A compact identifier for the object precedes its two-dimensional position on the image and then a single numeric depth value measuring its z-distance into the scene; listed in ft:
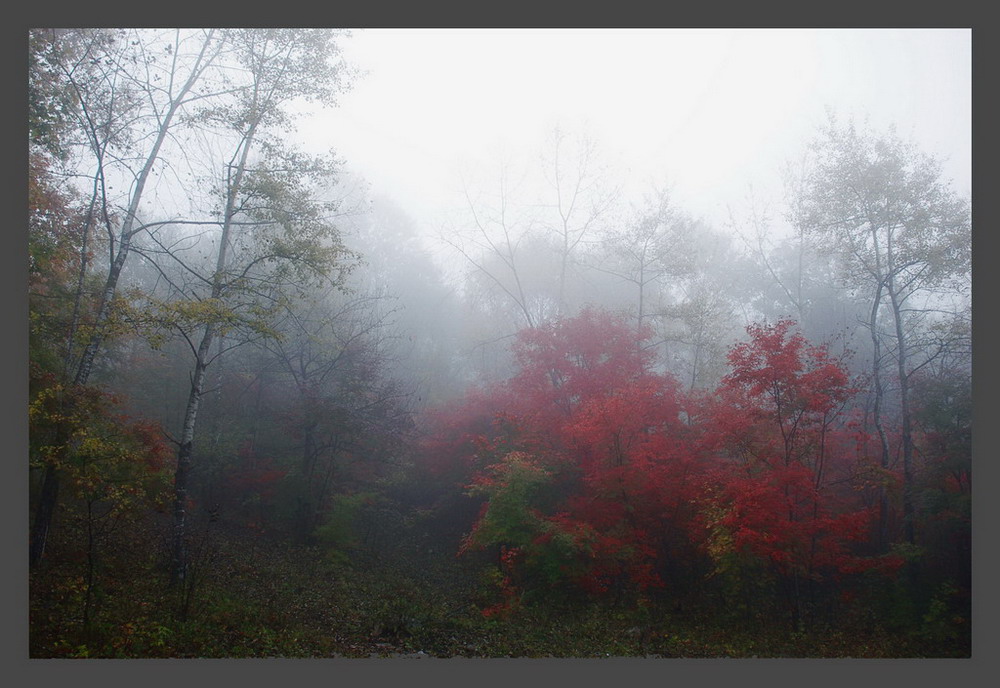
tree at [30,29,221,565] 27.71
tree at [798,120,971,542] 37.58
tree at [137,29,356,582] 30.63
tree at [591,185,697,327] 57.06
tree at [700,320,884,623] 30.91
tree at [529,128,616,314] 59.57
